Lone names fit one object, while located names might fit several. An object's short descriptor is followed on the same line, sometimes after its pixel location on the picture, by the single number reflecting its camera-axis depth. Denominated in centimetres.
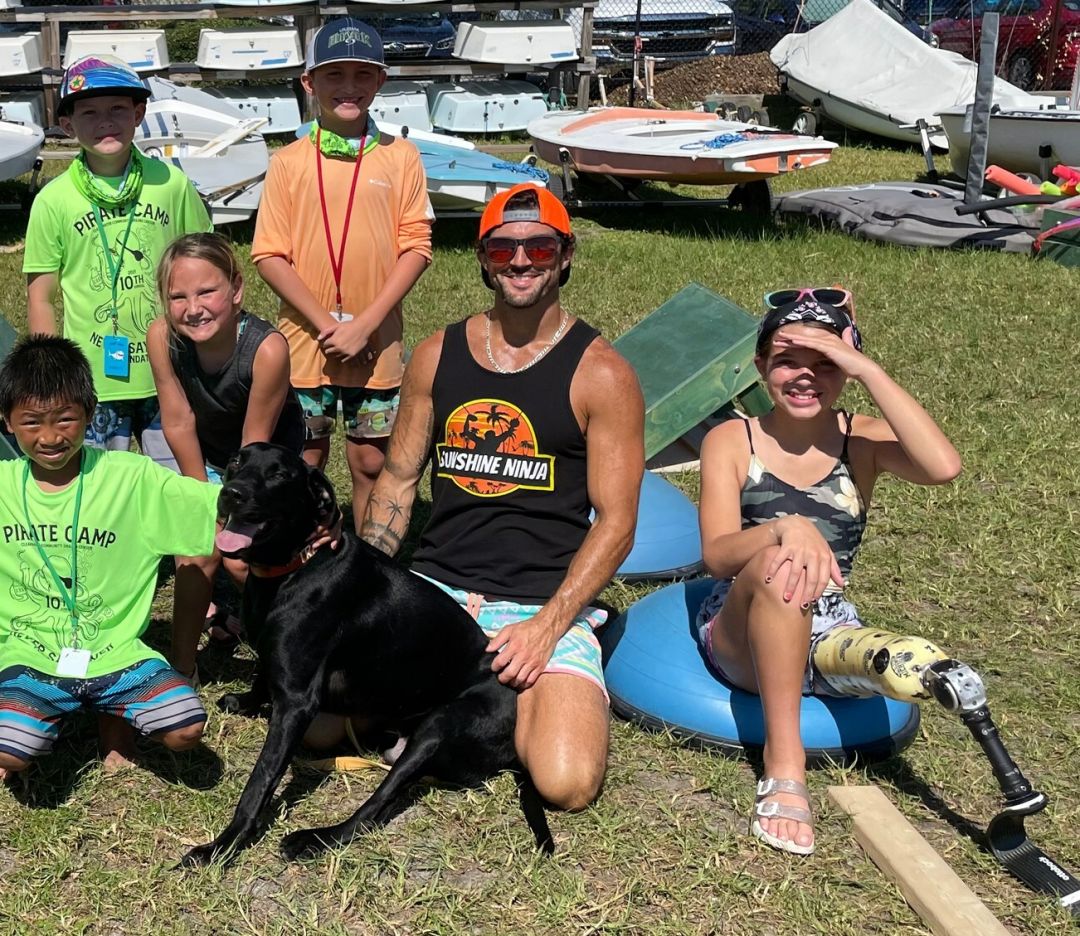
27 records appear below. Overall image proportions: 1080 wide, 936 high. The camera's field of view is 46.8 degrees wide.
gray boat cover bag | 1088
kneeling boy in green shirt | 328
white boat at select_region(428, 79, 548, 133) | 1680
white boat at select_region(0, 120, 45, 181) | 1120
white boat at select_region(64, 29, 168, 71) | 1541
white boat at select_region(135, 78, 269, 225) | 1084
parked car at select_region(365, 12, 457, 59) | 2009
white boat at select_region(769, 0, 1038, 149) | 1745
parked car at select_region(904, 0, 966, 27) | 2194
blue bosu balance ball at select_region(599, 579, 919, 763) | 356
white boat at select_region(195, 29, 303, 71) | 1566
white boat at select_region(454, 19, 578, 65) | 1645
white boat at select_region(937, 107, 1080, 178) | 1323
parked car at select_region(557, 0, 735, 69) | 2325
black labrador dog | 314
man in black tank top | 351
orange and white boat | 1176
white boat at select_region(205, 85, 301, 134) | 1580
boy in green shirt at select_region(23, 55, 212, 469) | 420
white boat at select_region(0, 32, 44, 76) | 1489
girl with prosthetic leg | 321
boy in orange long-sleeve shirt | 459
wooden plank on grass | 288
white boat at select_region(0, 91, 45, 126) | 1443
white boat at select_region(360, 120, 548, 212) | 1116
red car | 1997
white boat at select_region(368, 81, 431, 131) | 1582
